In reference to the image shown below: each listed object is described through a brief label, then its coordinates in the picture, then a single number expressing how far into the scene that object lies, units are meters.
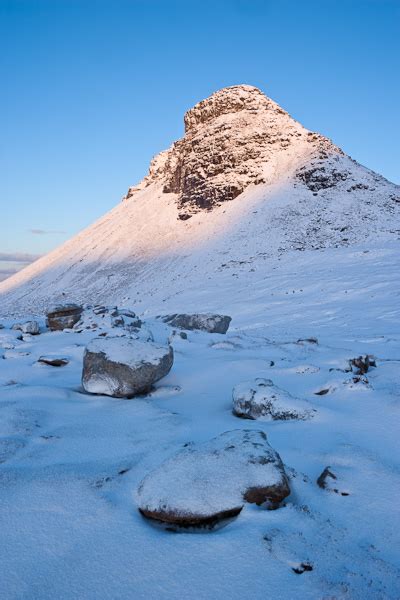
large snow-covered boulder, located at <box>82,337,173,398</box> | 4.88
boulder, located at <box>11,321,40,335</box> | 9.77
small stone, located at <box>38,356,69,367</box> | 6.30
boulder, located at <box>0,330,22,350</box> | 7.92
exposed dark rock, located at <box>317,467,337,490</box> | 2.80
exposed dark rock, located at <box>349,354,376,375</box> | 5.61
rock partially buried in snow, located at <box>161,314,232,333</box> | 10.91
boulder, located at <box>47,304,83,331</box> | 10.42
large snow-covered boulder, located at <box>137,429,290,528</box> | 2.37
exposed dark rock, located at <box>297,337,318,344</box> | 7.95
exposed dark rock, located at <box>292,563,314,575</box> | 1.98
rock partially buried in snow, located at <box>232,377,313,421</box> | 4.09
